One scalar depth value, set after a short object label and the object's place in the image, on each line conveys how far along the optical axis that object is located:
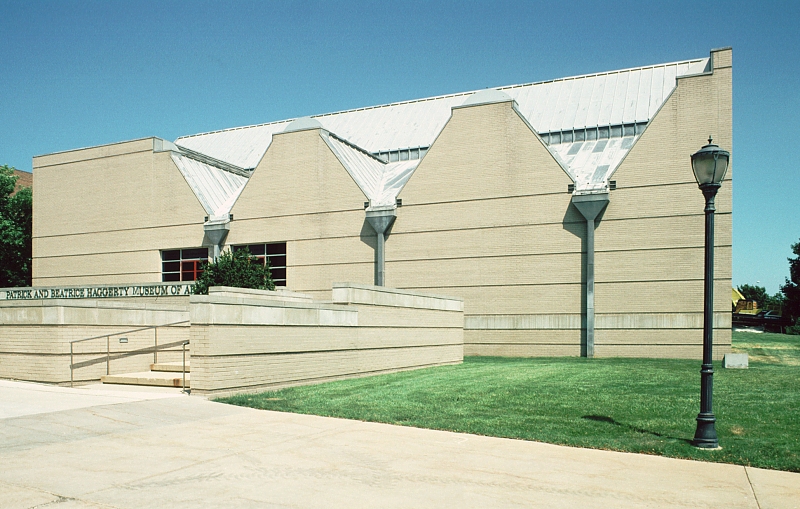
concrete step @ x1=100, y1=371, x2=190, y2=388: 14.93
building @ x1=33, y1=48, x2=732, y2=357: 25.50
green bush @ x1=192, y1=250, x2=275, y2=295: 24.27
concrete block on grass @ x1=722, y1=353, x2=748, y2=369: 20.70
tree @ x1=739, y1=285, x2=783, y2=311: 111.02
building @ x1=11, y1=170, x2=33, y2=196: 59.72
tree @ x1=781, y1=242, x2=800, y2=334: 62.88
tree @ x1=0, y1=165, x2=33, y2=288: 40.09
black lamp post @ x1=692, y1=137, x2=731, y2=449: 9.20
